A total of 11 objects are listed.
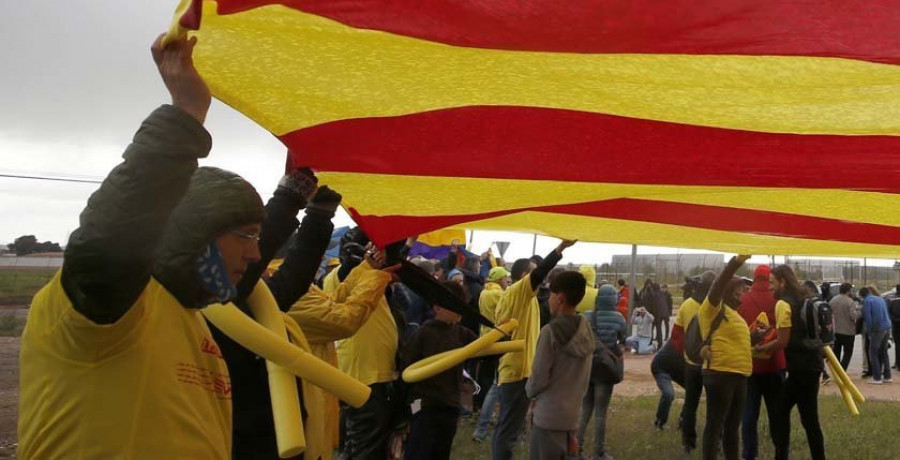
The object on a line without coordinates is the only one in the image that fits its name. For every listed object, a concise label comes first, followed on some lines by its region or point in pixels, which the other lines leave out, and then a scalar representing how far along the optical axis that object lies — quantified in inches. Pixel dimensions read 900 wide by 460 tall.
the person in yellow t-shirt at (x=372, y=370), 189.9
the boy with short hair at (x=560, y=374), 187.8
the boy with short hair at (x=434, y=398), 184.7
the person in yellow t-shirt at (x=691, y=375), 264.7
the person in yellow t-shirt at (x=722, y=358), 233.3
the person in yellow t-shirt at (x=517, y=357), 216.1
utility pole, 536.1
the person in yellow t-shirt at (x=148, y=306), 49.9
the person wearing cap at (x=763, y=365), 249.0
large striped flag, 76.0
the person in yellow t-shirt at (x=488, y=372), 299.0
